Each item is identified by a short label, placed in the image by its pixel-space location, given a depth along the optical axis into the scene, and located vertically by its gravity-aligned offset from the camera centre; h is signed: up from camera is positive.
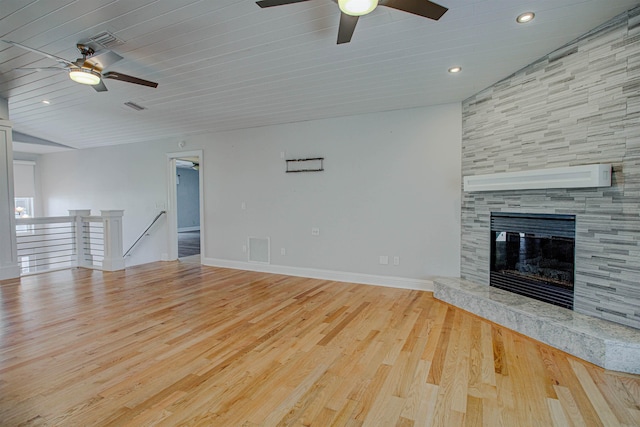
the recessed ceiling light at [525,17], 2.23 +1.42
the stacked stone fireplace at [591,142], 2.34 +0.57
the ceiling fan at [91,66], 2.68 +1.33
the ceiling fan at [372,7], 1.76 +1.23
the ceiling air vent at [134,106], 4.30 +1.50
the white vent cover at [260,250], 5.37 -0.80
